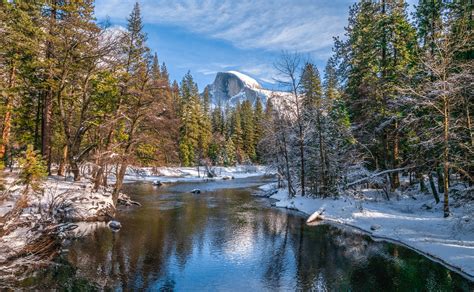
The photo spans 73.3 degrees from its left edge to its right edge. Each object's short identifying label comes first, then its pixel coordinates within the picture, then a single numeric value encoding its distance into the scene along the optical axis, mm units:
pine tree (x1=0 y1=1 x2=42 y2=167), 17891
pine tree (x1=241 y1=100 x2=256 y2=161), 72625
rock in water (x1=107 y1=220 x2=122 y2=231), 17234
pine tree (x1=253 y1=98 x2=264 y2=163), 73062
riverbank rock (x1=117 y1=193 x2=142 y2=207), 25400
